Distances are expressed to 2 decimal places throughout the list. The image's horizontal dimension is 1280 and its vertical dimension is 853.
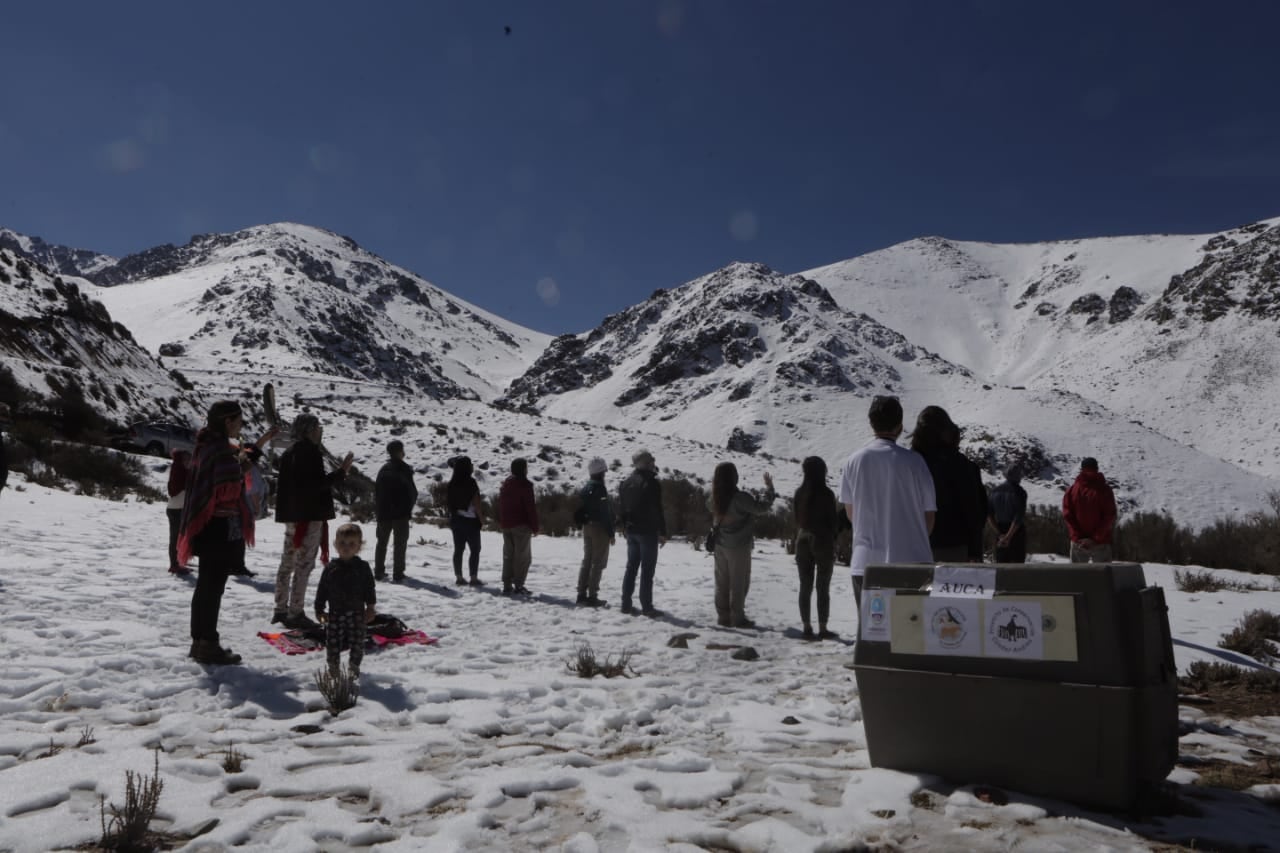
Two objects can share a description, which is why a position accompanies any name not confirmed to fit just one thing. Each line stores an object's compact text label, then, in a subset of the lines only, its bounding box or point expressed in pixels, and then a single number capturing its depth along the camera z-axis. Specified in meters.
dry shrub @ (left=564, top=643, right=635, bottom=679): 6.05
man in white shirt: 4.56
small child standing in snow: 5.63
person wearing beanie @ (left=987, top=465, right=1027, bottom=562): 8.44
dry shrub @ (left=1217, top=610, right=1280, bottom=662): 7.58
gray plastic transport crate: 3.22
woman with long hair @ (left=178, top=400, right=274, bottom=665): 5.51
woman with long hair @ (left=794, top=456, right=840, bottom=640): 8.15
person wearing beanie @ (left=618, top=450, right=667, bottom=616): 9.06
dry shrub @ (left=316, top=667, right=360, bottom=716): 4.84
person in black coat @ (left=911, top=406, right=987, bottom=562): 5.17
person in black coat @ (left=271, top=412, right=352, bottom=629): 6.98
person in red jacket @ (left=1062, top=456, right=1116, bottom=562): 8.31
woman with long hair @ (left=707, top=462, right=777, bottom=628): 8.42
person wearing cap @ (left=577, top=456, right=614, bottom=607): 9.55
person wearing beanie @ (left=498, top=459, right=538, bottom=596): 10.21
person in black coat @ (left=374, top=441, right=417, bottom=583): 10.41
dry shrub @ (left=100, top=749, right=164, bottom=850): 2.91
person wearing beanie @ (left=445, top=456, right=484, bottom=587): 10.66
